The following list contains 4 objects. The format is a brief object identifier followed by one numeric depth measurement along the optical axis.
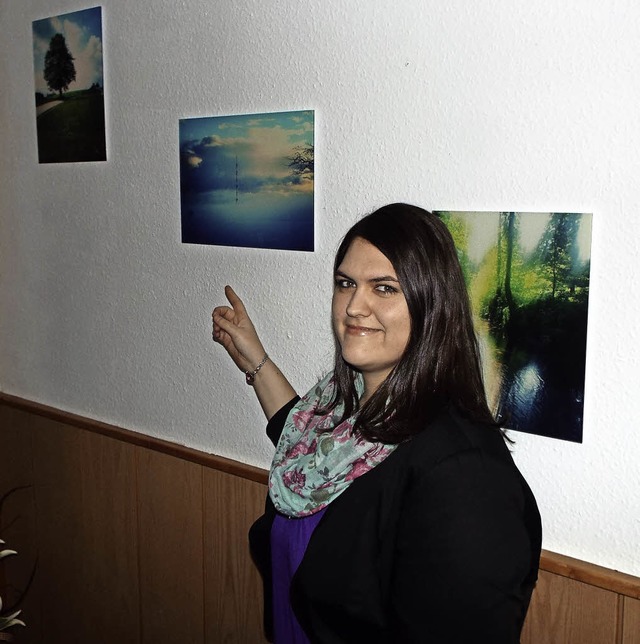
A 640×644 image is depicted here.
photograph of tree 2.20
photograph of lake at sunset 1.77
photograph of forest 1.38
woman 1.16
